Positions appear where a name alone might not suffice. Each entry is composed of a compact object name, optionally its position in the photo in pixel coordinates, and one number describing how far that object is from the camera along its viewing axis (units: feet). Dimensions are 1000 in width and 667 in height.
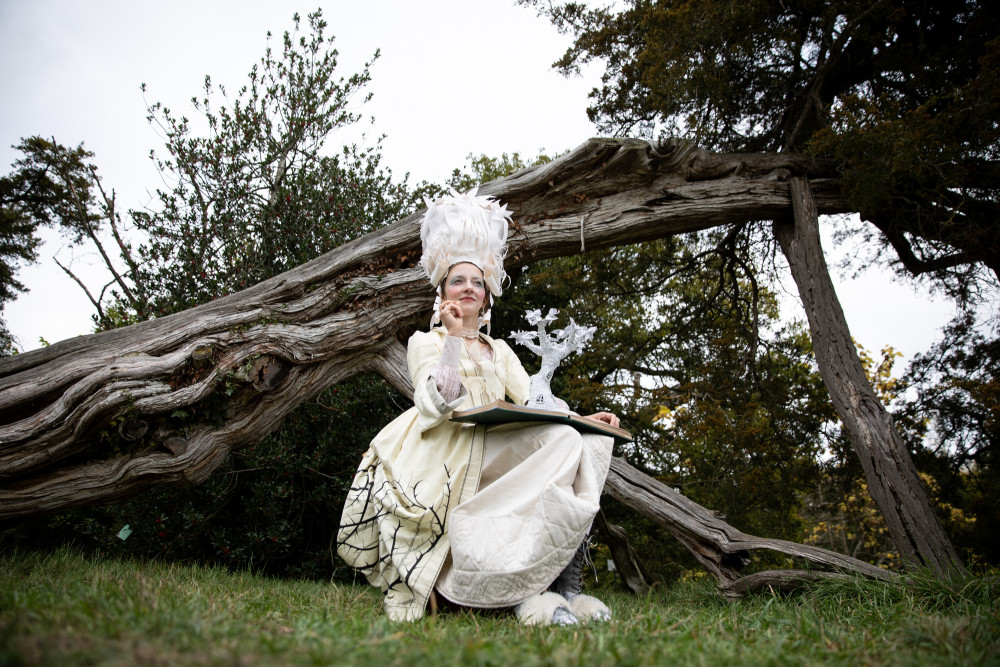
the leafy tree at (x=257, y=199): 16.71
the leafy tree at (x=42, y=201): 17.38
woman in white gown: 8.02
